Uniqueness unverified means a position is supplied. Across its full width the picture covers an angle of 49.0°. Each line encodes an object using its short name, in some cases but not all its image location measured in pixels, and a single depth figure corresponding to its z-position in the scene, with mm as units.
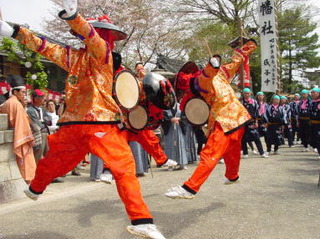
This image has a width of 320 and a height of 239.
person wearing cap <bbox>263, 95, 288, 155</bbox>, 10680
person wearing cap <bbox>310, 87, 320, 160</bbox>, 8609
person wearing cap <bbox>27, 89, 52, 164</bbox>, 6277
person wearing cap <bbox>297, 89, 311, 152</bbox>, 11023
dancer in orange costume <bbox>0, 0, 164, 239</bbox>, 3008
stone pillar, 5184
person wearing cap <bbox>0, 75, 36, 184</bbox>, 5375
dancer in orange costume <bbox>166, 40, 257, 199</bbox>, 3920
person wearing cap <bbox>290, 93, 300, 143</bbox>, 13344
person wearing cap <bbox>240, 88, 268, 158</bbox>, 9953
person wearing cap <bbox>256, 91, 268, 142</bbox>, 11031
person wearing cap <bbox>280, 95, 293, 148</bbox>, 12707
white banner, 13102
